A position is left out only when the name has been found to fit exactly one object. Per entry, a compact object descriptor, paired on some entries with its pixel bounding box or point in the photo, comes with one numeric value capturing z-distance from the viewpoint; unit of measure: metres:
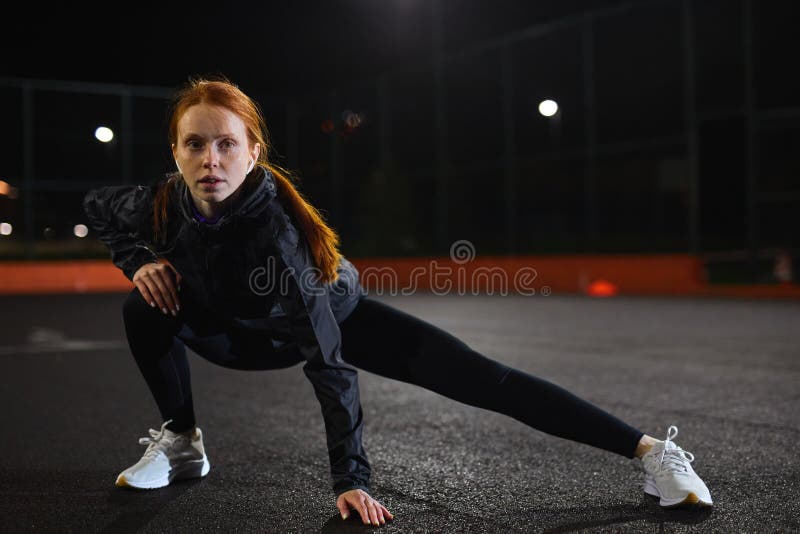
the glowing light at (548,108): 21.06
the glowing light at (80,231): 24.89
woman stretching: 2.42
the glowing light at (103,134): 25.81
